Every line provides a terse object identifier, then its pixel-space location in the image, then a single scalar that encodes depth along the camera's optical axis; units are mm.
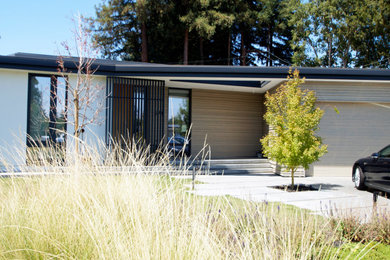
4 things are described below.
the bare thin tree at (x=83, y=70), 8859
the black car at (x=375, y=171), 7617
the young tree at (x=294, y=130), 8109
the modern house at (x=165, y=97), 10039
